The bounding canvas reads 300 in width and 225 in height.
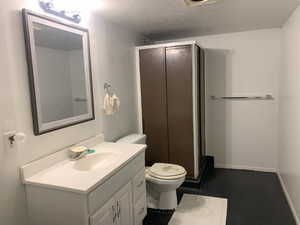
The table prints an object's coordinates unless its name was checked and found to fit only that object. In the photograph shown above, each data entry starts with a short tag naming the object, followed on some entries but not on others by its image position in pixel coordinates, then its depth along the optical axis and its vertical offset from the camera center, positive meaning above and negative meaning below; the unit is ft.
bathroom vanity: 4.51 -2.13
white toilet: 7.77 -3.26
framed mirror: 5.22 +0.48
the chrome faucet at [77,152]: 6.17 -1.69
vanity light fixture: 5.45 +2.05
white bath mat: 7.48 -4.40
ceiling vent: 6.51 +2.39
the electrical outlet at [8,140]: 4.60 -0.96
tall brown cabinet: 9.41 -0.71
